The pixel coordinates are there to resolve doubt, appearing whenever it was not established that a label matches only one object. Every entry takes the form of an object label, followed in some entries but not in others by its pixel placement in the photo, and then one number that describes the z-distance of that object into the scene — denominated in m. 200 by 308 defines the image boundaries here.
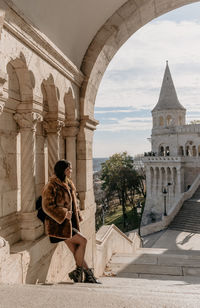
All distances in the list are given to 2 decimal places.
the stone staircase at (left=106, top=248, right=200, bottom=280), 5.50
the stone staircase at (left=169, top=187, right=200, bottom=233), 18.64
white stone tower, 31.70
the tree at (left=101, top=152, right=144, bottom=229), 37.69
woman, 3.10
